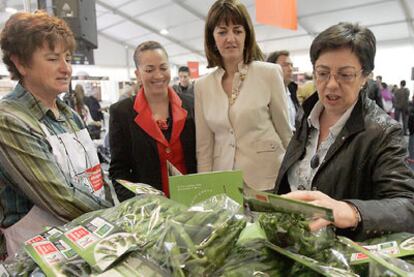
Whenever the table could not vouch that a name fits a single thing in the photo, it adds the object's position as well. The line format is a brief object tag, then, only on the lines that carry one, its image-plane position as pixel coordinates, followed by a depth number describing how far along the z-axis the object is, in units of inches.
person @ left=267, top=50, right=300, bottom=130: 132.4
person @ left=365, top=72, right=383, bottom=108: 223.5
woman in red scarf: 63.6
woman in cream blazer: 60.9
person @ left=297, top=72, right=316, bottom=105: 162.5
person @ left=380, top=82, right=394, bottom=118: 327.4
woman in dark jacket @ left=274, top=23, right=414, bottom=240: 36.1
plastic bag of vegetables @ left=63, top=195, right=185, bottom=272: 22.4
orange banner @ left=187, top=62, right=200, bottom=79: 394.4
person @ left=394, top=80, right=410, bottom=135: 321.7
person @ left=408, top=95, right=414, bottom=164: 241.0
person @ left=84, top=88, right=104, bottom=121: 270.2
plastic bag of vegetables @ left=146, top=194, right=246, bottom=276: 20.6
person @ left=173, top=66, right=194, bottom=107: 208.2
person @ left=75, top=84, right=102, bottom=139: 176.7
